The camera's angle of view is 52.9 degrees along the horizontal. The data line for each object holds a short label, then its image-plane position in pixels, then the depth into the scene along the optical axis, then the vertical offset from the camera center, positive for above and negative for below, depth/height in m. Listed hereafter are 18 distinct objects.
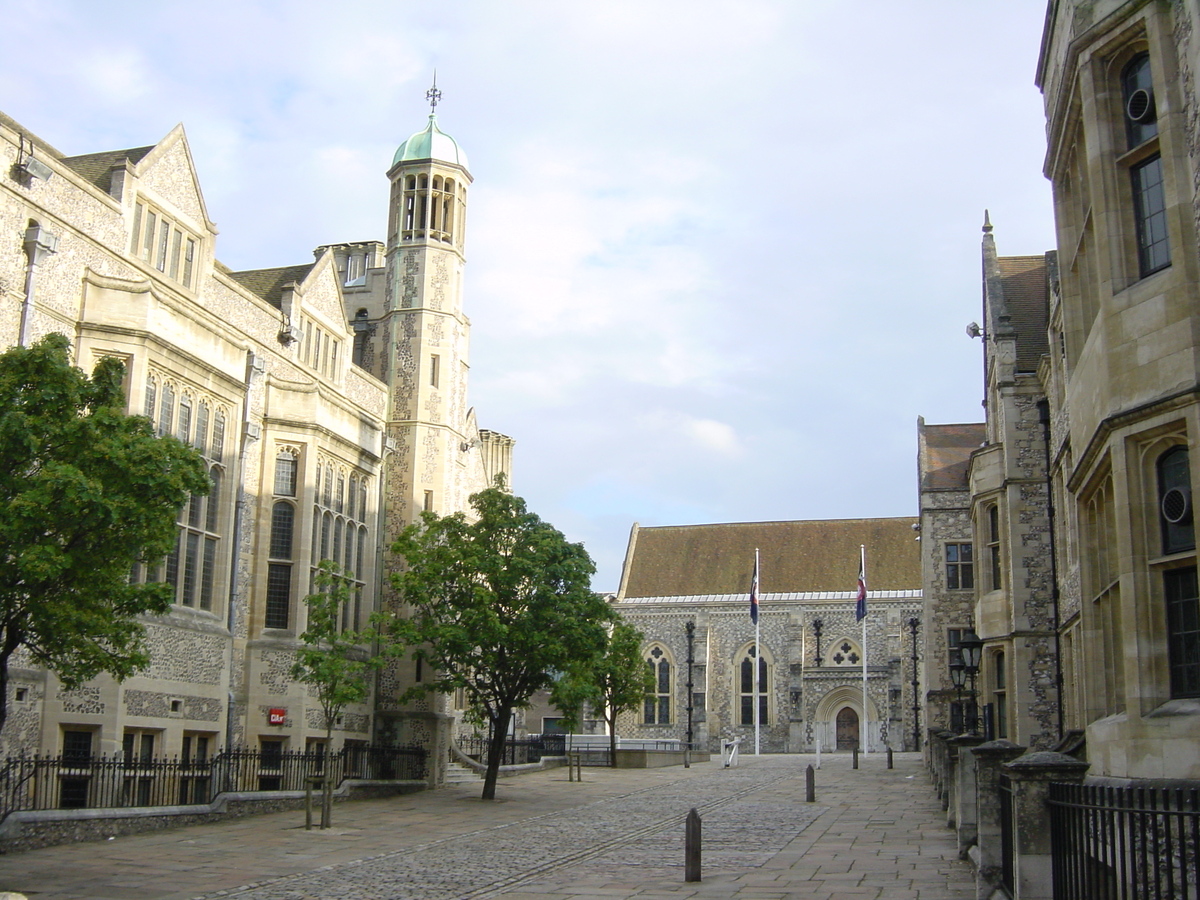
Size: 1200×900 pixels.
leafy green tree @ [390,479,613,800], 26.34 +1.78
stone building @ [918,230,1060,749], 25.41 +3.84
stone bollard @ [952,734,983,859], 15.85 -1.46
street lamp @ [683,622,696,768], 63.69 +2.20
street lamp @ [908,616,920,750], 55.46 -0.34
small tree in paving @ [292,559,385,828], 20.86 +0.34
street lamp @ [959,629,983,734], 19.47 +0.65
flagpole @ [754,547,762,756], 52.17 -1.18
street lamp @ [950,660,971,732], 20.06 +0.29
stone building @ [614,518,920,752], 61.00 +3.00
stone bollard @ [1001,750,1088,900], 9.23 -1.04
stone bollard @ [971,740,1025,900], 11.89 -1.23
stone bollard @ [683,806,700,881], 14.23 -1.88
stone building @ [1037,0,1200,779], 11.64 +3.28
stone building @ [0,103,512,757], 19.86 +5.89
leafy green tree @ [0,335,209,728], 12.92 +1.81
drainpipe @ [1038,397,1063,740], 23.34 +2.60
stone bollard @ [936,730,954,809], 21.50 -1.46
